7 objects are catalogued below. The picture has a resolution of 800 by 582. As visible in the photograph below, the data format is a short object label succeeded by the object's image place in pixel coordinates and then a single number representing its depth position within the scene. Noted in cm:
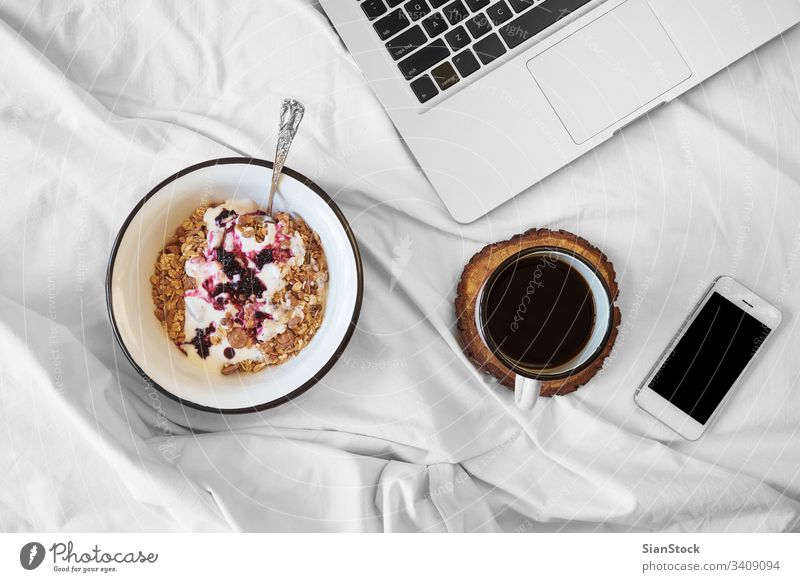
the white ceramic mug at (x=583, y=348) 45
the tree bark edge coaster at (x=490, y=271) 50
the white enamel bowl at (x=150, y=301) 45
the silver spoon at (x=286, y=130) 46
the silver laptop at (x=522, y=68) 50
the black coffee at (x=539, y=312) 47
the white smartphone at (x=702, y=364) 52
